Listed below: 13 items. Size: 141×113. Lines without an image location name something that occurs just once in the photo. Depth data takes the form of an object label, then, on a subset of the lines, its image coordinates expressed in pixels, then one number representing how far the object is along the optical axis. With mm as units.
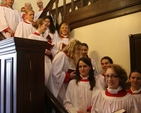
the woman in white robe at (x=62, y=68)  2990
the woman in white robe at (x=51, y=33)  4223
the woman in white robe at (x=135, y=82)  2887
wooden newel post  2039
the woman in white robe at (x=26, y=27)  3932
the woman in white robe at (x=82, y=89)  2684
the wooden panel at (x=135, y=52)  3759
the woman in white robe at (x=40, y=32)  3414
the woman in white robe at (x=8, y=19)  4004
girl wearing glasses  2137
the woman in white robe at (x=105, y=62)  3471
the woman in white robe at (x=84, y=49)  3334
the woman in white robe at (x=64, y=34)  4219
